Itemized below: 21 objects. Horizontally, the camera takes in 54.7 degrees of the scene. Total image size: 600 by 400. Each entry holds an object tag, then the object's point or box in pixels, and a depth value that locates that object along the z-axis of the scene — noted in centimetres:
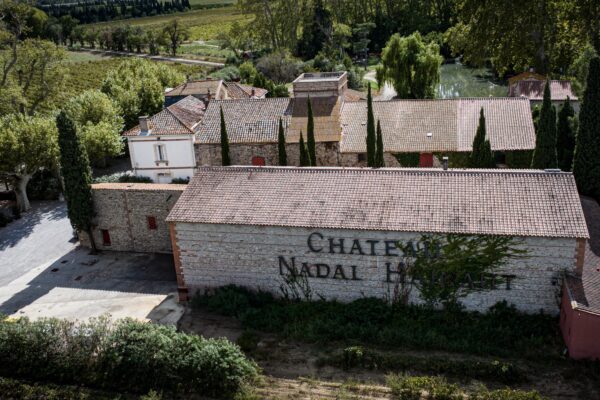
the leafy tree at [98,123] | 4072
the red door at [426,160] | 3694
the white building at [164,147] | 3934
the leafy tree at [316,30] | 9525
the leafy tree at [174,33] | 10994
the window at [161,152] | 3972
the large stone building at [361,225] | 2189
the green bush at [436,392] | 1786
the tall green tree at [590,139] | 2903
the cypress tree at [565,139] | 3584
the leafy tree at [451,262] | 2191
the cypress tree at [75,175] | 3029
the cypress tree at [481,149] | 3378
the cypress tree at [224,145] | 3781
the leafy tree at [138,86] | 5059
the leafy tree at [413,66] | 5581
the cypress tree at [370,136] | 3541
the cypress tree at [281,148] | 3666
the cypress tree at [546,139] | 3111
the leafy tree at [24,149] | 3522
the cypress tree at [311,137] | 3659
